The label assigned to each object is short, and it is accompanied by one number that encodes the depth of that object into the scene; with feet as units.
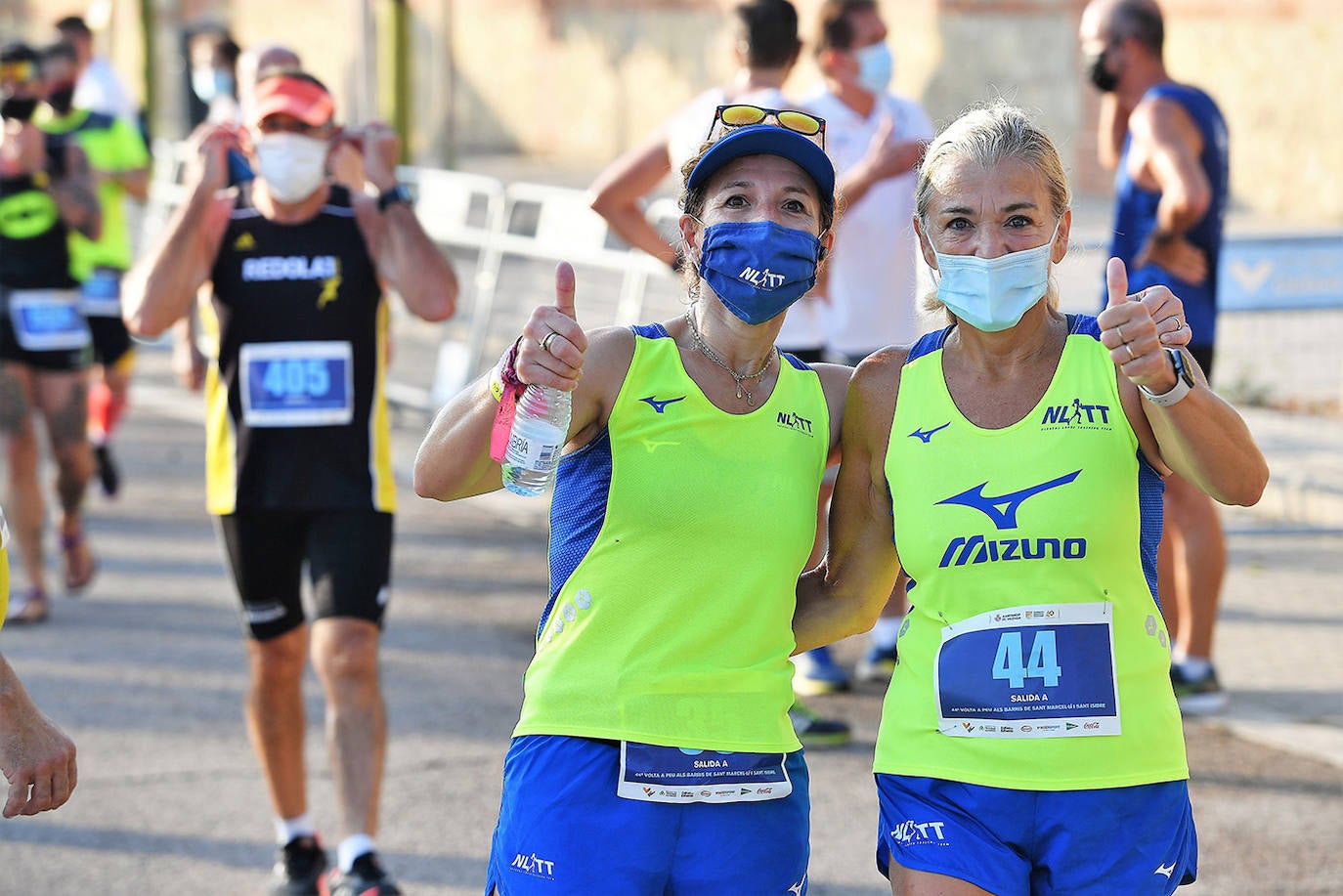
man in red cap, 33.65
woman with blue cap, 19.47
